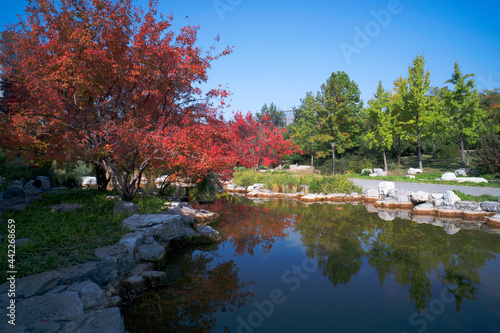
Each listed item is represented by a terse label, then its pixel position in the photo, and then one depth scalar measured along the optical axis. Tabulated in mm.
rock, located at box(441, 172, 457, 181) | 13678
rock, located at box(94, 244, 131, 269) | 4098
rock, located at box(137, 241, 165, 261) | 4920
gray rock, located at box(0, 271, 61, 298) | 3059
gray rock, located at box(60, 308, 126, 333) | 2697
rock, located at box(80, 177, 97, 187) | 15225
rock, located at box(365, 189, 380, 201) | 11445
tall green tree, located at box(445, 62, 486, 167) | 16922
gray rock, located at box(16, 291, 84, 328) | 2684
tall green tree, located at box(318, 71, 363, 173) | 22703
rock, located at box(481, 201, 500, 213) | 7862
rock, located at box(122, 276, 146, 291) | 4141
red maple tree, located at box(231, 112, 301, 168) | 21984
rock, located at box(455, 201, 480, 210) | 8188
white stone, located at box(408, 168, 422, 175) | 18333
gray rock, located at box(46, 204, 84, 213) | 6152
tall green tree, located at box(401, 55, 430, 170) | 17844
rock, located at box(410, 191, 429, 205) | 9602
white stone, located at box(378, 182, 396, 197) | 11070
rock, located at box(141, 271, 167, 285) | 4344
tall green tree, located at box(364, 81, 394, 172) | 19438
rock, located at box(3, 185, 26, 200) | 7873
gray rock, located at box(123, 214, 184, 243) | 5504
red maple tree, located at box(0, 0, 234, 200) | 5621
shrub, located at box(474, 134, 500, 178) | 13133
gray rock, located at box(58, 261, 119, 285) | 3527
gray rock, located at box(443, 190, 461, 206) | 8641
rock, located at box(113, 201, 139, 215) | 6223
